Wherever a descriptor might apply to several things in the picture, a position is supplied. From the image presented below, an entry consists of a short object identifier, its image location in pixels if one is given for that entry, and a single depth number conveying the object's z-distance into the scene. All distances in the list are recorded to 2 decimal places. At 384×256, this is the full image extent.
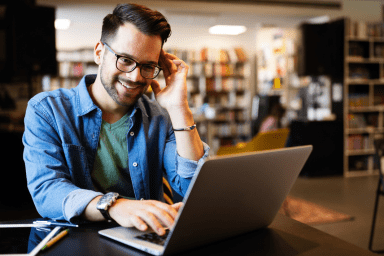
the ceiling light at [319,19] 7.22
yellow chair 3.07
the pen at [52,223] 0.92
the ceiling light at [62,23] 6.90
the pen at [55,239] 0.75
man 1.15
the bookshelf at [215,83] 7.61
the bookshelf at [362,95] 5.90
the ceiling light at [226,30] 7.96
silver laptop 0.65
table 0.74
